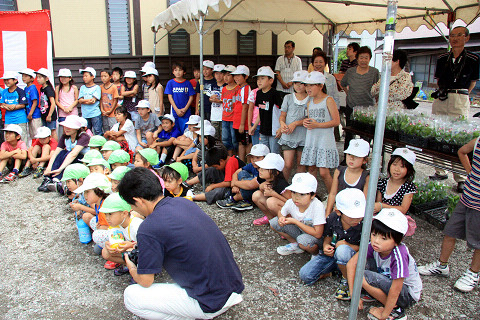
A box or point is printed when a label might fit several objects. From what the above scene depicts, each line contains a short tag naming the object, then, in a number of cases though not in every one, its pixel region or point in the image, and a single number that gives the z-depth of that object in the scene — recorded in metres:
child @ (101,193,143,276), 3.09
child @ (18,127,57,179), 6.34
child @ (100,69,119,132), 7.54
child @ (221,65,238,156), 6.42
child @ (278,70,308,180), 4.93
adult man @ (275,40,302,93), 8.33
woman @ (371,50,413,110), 5.28
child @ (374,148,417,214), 3.52
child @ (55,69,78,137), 7.41
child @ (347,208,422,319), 2.62
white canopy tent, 5.47
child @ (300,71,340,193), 4.52
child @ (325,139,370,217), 3.62
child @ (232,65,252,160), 5.93
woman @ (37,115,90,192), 5.84
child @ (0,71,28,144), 6.83
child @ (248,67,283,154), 5.41
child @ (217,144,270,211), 4.68
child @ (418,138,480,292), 3.01
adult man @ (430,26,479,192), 5.08
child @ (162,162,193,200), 4.28
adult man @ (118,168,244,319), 2.30
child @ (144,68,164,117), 7.58
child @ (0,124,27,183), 6.34
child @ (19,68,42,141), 6.97
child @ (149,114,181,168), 6.89
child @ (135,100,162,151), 7.03
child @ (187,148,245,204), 5.12
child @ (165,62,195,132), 7.44
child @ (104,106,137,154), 6.71
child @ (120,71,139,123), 7.64
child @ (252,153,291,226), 4.04
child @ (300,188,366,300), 2.98
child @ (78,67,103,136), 7.39
